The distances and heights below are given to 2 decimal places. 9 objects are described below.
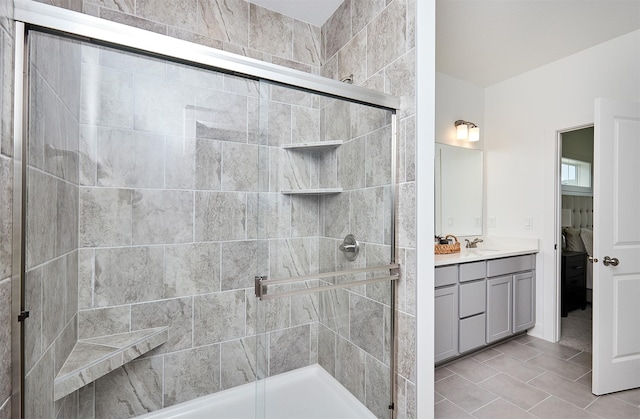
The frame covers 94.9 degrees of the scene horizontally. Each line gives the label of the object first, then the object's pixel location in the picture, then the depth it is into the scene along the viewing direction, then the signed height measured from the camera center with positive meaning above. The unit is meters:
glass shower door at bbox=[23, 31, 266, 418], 0.98 -0.10
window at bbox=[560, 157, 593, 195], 3.82 +0.46
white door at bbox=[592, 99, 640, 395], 2.00 -0.27
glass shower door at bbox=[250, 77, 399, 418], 1.29 -0.22
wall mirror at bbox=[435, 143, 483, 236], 3.02 +0.21
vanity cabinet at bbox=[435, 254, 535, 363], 2.28 -0.80
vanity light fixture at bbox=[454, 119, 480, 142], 3.17 +0.87
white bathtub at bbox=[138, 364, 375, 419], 1.35 -0.96
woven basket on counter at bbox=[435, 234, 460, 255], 2.65 -0.35
